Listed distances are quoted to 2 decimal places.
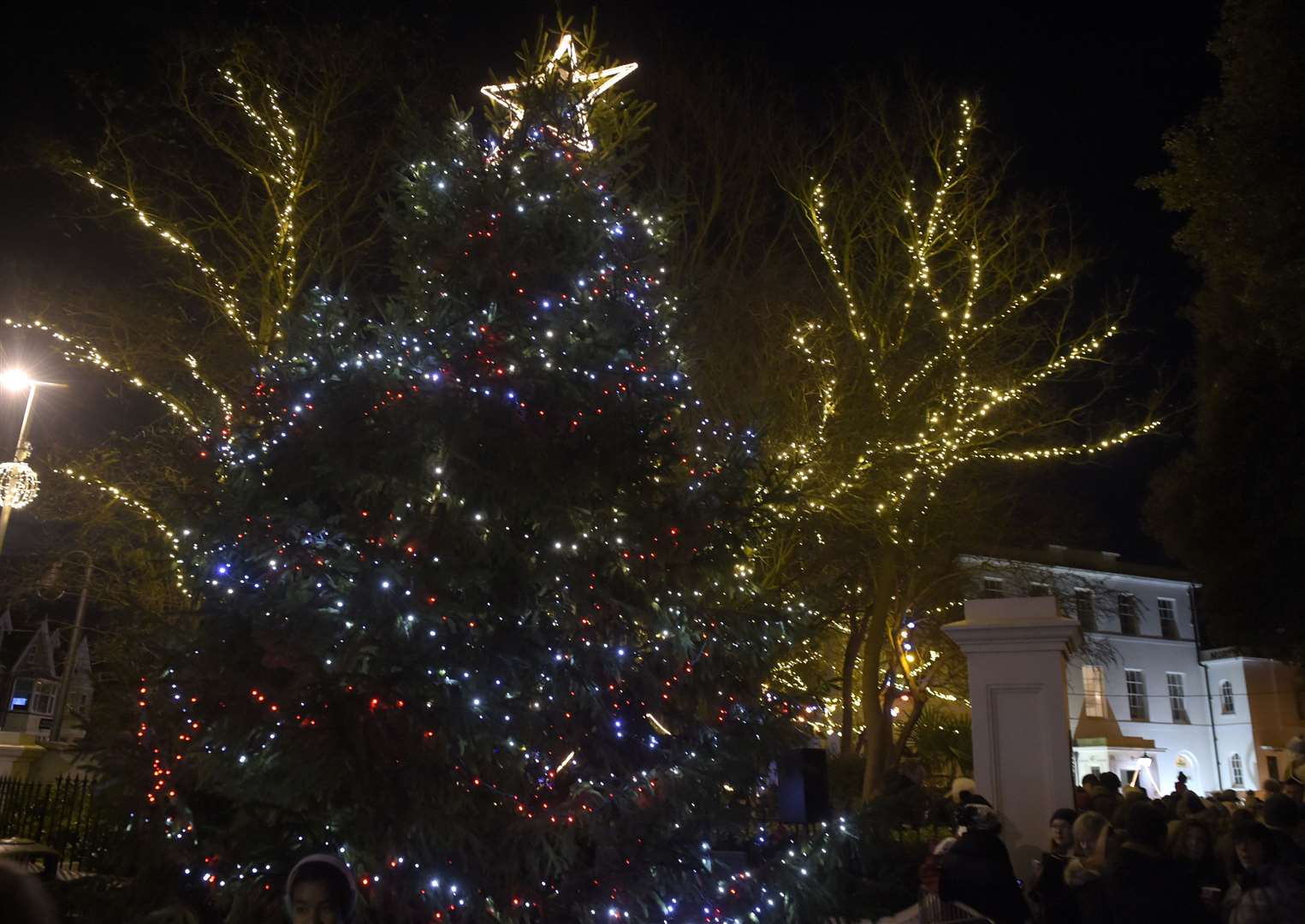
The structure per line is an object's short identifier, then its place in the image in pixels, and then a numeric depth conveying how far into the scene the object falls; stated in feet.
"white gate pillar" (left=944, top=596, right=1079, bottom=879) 24.25
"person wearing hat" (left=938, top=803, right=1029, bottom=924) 16.20
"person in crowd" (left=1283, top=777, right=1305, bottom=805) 26.40
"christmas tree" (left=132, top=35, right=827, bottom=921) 15.69
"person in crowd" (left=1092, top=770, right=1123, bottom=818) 23.63
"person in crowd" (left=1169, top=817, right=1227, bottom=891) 19.17
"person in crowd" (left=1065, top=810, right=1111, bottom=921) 15.75
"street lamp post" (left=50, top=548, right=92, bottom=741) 51.52
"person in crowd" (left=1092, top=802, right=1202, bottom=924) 13.84
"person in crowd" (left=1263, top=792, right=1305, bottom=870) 16.52
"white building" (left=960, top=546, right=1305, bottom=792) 139.23
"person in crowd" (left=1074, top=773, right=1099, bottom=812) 25.44
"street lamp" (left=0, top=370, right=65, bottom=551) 44.80
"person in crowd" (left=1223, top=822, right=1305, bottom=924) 13.65
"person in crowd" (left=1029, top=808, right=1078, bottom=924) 18.57
